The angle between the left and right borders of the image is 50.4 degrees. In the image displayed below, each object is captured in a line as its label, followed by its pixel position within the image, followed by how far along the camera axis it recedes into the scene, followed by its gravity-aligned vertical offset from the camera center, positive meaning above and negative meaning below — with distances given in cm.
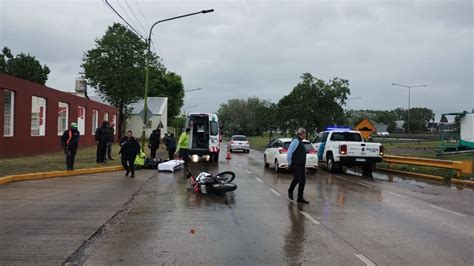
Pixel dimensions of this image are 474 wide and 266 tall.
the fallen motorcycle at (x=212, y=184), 1266 -132
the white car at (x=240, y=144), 4222 -93
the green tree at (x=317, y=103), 4150 +268
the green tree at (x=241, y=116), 12044 +436
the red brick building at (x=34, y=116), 2248 +69
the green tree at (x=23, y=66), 8225 +1024
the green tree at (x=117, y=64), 4562 +605
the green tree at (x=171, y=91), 7688 +650
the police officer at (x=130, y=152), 1738 -74
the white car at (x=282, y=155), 2036 -87
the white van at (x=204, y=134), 2634 -10
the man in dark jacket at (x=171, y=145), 2359 -63
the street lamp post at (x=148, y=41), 2606 +472
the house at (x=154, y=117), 6488 +204
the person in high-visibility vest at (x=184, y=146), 2086 -59
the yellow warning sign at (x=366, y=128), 2783 +43
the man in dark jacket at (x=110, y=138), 2219 -34
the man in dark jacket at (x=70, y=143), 1698 -46
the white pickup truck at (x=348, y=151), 2128 -65
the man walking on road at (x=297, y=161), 1201 -64
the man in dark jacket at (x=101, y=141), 2114 -46
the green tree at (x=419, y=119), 15025 +578
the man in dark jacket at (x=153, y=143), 2475 -57
